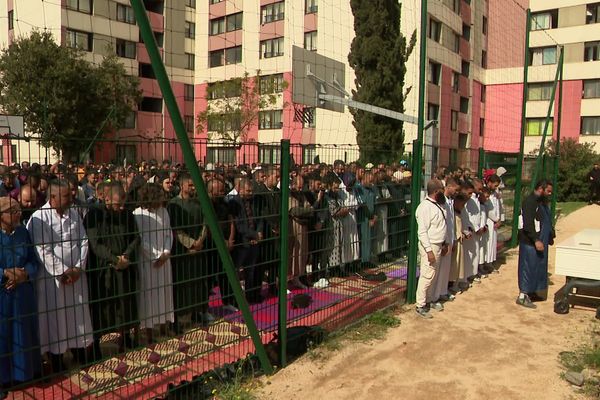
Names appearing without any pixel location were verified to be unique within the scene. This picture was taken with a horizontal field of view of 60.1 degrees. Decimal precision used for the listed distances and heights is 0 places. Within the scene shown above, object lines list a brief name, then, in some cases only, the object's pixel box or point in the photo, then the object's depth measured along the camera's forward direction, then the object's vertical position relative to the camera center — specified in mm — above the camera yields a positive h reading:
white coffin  6571 -1265
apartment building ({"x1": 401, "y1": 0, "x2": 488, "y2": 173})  27225 +6004
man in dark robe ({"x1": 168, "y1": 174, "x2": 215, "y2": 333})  4129 -872
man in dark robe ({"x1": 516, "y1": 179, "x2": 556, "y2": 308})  6887 -1099
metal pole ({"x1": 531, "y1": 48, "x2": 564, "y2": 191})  11718 +90
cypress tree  21422 +3855
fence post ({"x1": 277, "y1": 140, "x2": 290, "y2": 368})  4508 -881
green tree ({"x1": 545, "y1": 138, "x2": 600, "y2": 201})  22344 -742
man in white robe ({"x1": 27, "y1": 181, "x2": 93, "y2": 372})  3820 -920
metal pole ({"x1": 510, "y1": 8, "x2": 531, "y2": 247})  11258 -84
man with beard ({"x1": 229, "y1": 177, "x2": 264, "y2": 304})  4621 -677
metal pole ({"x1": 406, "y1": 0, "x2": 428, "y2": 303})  6562 -199
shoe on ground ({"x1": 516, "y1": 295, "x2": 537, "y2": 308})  6926 -1924
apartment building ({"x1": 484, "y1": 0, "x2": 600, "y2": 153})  38156 +6453
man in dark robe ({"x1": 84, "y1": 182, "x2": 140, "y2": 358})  3879 -856
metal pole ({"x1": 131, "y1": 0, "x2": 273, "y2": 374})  3287 -35
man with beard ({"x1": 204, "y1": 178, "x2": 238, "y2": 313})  4258 -742
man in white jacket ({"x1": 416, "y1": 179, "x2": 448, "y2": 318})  6301 -967
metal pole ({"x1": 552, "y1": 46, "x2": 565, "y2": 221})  13236 -341
